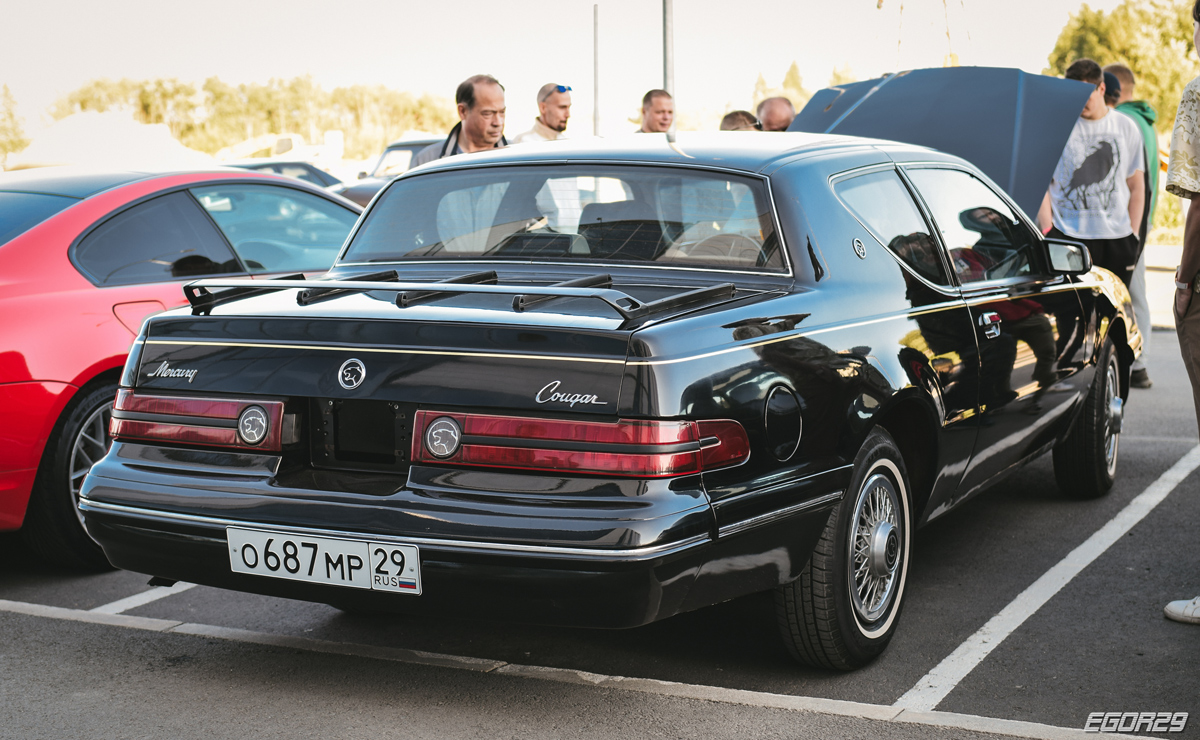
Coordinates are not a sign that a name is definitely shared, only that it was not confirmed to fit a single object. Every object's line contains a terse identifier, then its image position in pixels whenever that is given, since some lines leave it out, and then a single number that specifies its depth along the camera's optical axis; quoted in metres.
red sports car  4.59
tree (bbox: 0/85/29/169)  53.97
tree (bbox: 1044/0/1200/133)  37.53
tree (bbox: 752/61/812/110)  120.25
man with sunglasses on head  7.96
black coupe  2.97
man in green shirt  8.52
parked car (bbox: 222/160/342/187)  19.36
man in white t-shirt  7.93
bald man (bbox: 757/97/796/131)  10.04
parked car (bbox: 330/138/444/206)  20.02
